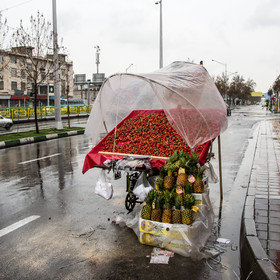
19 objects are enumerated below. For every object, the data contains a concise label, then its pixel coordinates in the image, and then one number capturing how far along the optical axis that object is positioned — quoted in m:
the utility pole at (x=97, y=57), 50.97
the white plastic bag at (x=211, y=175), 5.83
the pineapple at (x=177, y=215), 4.14
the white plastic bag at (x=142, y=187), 5.30
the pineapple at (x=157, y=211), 4.27
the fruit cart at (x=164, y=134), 4.28
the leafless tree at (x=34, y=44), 17.27
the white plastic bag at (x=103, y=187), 5.30
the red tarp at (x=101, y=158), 5.12
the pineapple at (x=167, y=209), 4.20
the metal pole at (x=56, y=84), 18.69
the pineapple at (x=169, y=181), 4.59
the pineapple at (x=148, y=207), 4.35
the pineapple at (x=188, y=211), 4.10
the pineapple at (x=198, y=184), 4.47
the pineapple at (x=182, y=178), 4.47
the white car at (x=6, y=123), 21.69
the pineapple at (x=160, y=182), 4.66
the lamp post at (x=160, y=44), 29.50
